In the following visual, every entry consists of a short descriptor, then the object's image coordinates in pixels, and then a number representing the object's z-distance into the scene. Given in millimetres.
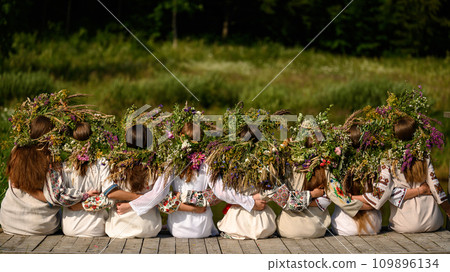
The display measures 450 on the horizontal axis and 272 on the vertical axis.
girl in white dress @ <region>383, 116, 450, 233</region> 5879
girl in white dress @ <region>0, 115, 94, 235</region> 5516
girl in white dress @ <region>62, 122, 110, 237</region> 5609
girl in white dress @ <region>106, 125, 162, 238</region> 5555
